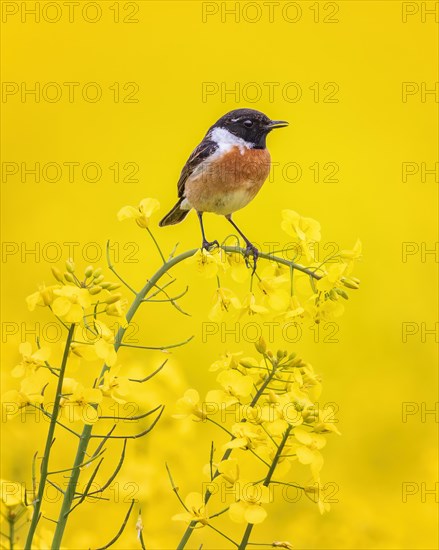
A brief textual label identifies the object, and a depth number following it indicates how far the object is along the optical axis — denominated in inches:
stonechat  290.7
